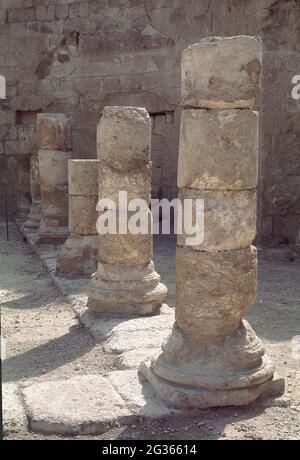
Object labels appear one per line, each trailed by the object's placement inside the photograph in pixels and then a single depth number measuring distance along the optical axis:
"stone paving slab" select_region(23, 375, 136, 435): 4.55
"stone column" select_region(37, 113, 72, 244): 12.30
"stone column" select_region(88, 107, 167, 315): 7.33
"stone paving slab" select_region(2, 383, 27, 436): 4.56
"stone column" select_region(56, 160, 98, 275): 9.42
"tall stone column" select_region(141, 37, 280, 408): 4.76
